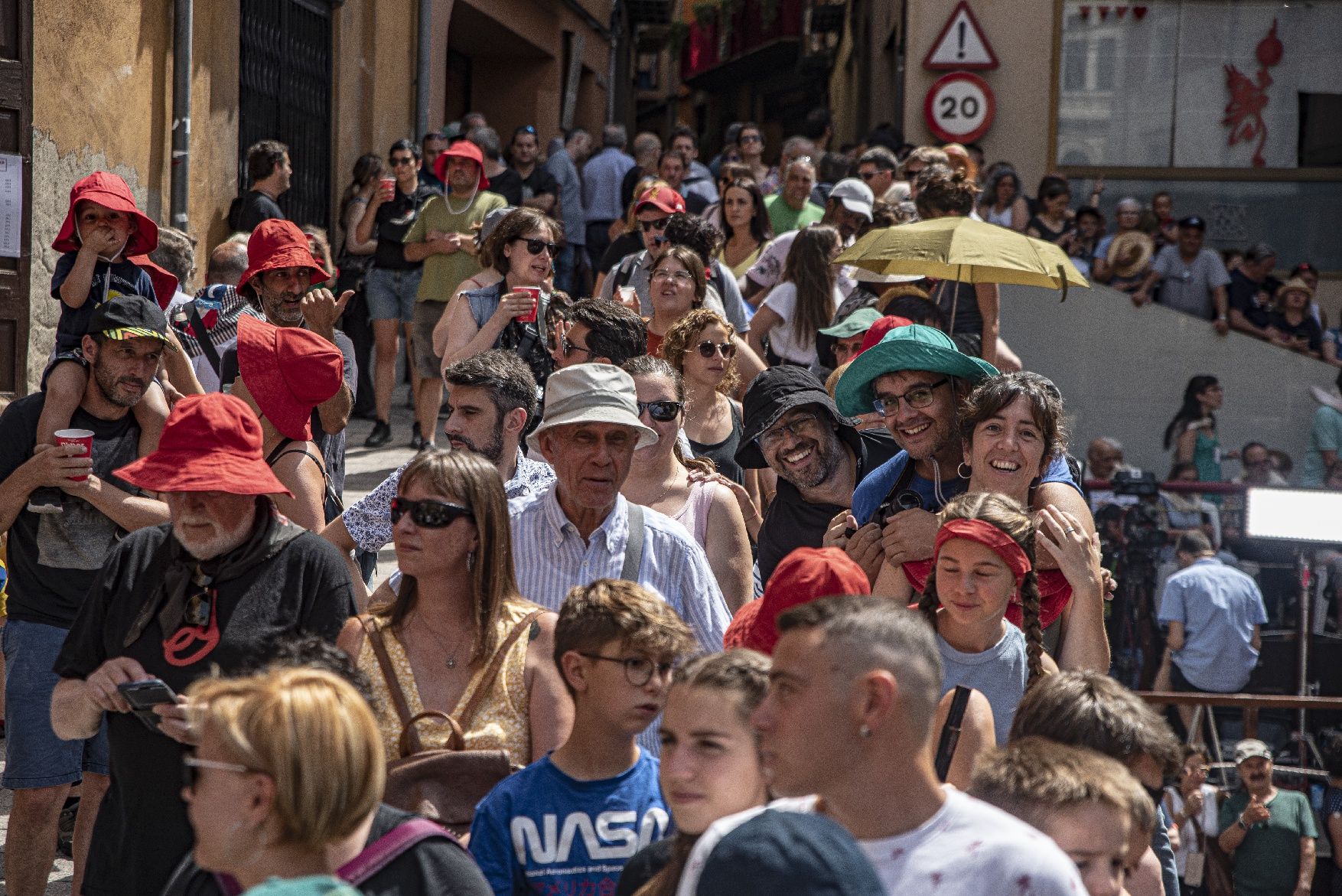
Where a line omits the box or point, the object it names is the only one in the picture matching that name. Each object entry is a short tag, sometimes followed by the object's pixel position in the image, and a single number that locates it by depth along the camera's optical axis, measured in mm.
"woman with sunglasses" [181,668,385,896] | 2479
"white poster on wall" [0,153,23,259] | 8531
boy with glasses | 3266
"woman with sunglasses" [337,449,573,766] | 3629
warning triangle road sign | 17594
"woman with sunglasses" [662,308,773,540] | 6238
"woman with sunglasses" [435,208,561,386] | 6660
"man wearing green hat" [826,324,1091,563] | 4715
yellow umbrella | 7605
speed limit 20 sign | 17688
